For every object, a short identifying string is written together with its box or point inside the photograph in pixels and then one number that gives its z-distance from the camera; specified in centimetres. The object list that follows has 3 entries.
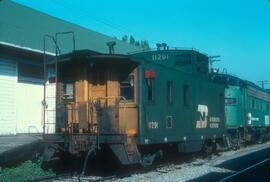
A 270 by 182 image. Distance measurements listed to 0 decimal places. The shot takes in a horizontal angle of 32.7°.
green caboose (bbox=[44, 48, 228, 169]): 1219
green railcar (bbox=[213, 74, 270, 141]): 2333
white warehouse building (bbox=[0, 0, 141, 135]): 1609
